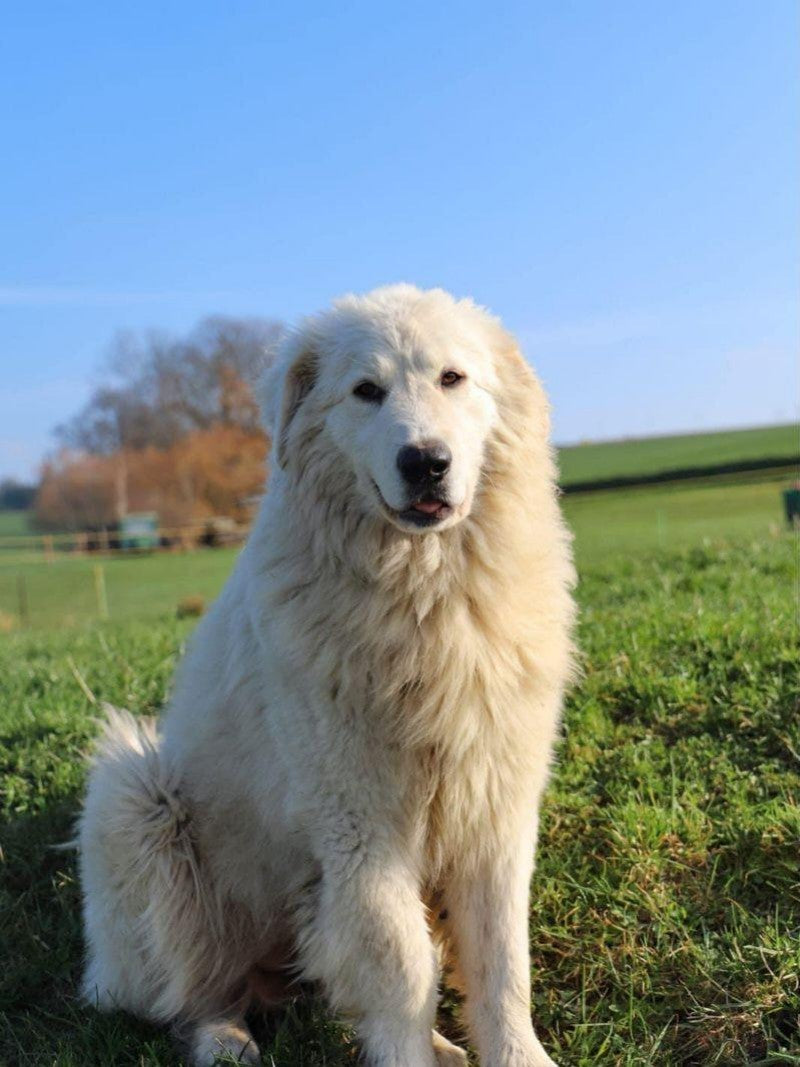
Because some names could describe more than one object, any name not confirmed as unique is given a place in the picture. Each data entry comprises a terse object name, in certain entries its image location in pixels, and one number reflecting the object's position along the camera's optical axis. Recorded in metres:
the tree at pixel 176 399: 58.75
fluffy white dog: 2.73
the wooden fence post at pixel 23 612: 22.03
